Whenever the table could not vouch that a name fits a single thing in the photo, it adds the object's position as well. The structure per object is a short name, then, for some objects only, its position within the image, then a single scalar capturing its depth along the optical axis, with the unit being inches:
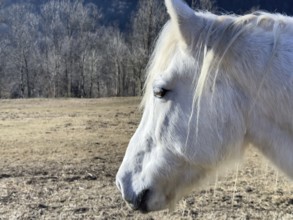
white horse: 75.0
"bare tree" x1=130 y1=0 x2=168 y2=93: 1336.1
